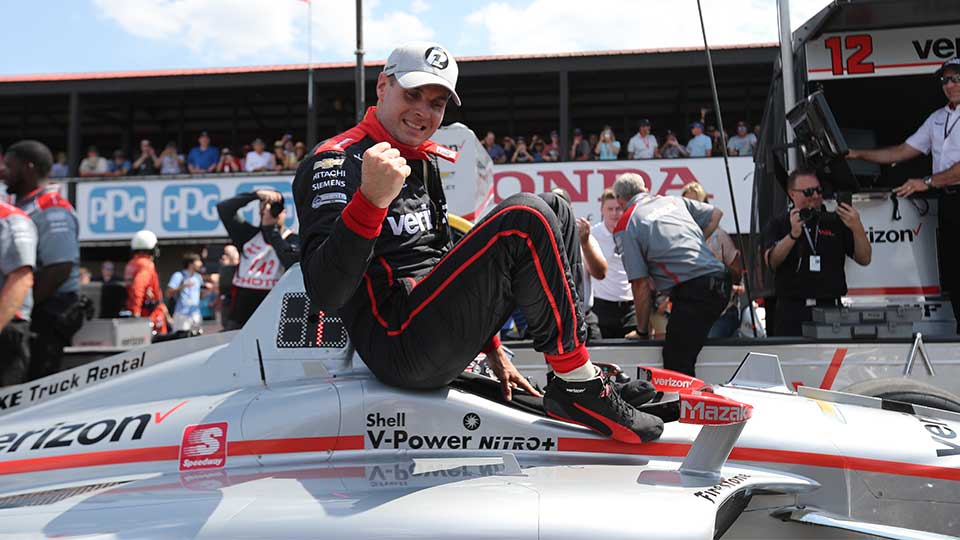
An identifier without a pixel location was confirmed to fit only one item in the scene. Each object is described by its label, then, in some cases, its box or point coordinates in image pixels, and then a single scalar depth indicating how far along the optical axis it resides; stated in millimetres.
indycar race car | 2023
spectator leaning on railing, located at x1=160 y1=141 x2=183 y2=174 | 14922
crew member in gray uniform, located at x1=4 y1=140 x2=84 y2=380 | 4004
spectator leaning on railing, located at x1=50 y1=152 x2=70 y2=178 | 16234
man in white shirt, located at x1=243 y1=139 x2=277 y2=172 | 14414
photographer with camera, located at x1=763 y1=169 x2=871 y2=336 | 4754
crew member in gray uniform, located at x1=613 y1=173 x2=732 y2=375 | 4293
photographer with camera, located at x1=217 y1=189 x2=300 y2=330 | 5750
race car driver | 2273
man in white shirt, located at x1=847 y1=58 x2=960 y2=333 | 4859
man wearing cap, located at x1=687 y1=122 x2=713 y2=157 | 13320
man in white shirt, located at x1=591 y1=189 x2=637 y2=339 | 5855
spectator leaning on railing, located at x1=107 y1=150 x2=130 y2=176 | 15864
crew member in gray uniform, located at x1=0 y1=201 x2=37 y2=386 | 3578
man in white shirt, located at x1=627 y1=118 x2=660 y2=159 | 13388
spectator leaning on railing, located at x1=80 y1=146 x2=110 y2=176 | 15289
